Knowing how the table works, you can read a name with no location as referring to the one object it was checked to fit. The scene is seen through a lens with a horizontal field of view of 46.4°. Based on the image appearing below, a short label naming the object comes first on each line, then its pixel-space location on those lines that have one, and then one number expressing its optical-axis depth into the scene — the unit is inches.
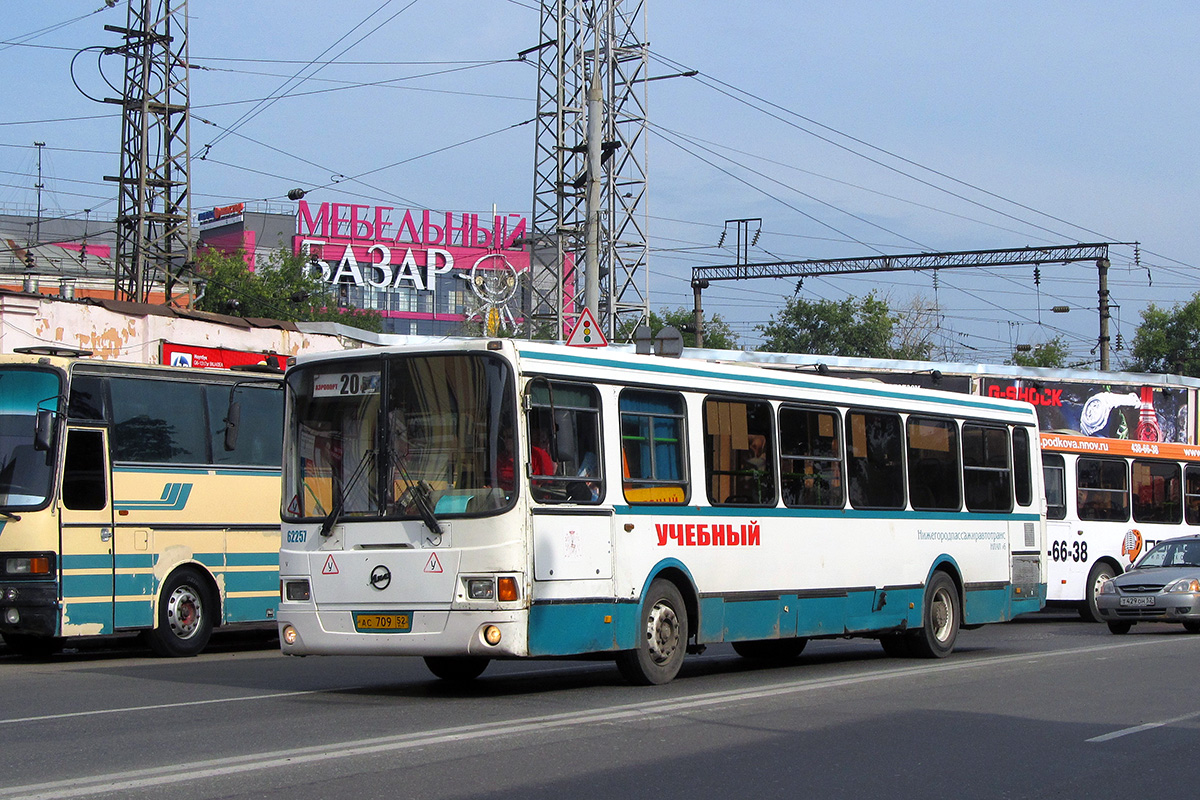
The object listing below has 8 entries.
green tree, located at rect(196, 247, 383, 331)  2972.4
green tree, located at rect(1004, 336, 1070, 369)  3523.6
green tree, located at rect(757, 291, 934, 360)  3383.4
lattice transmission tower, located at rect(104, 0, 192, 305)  1400.1
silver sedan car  808.3
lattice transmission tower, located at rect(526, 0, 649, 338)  1248.8
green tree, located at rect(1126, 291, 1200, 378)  3257.9
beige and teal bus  591.8
